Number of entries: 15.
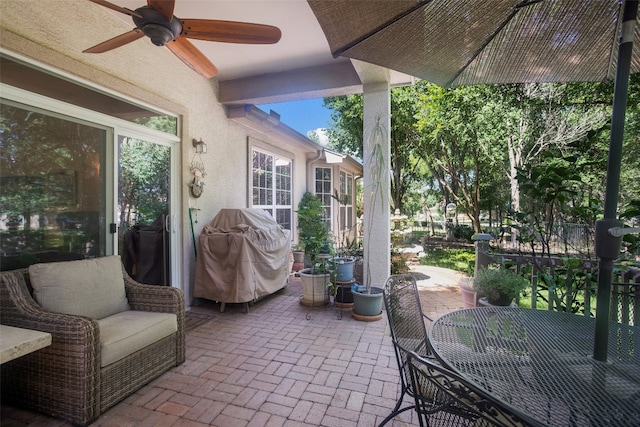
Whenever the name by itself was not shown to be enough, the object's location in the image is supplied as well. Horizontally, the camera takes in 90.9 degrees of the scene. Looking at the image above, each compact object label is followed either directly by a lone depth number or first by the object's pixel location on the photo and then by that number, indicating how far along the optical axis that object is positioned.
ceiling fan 1.99
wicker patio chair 2.02
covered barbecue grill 4.15
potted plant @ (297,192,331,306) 4.44
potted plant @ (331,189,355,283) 4.40
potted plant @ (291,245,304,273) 7.07
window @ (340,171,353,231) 10.66
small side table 1.69
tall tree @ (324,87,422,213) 9.70
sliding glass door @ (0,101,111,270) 2.51
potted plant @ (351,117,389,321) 3.96
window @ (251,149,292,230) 6.47
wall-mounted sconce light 4.53
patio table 1.05
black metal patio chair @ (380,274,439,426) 1.88
